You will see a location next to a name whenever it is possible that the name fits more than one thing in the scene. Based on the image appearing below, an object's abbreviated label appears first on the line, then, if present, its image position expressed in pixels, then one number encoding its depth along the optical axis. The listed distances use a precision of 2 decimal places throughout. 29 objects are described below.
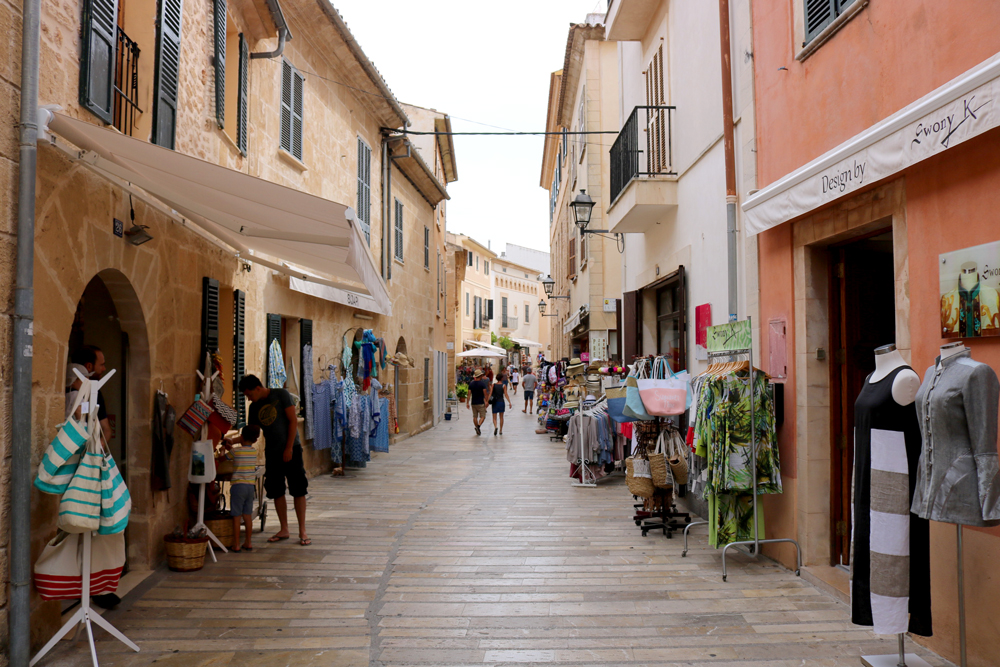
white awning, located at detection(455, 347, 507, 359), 26.67
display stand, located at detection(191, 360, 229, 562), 5.90
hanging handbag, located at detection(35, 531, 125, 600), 3.80
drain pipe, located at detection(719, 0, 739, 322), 6.38
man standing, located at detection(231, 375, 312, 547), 6.59
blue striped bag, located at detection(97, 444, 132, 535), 3.89
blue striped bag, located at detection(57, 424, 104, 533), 3.75
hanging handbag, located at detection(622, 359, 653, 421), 6.99
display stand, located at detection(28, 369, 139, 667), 3.81
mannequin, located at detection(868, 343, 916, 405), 3.55
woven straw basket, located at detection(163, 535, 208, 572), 5.59
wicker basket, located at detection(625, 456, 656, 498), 6.95
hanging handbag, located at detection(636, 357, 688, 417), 6.80
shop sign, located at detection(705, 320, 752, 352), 5.67
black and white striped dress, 3.56
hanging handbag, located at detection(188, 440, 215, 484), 6.02
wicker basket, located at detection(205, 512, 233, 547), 6.21
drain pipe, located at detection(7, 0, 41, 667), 3.59
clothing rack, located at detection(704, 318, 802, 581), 5.41
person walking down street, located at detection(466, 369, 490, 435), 17.72
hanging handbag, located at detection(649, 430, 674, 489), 6.90
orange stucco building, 3.56
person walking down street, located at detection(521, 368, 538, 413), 25.05
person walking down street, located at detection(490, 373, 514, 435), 17.84
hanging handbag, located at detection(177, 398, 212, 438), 6.00
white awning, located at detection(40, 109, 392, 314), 3.92
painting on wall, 3.46
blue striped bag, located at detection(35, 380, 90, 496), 3.77
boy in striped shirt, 6.30
